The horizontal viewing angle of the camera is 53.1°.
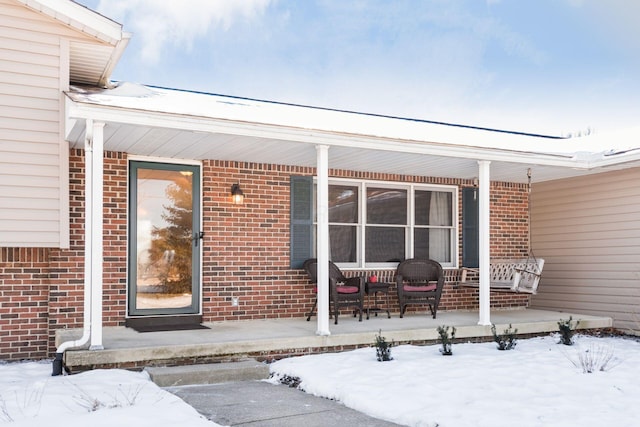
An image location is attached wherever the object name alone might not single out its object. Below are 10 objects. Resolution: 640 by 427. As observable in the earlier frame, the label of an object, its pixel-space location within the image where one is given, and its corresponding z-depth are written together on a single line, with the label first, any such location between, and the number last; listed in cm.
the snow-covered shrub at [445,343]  695
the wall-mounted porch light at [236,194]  827
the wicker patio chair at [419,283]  873
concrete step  569
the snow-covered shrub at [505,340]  741
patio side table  848
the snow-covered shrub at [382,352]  653
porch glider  886
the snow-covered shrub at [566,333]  779
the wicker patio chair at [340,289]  799
